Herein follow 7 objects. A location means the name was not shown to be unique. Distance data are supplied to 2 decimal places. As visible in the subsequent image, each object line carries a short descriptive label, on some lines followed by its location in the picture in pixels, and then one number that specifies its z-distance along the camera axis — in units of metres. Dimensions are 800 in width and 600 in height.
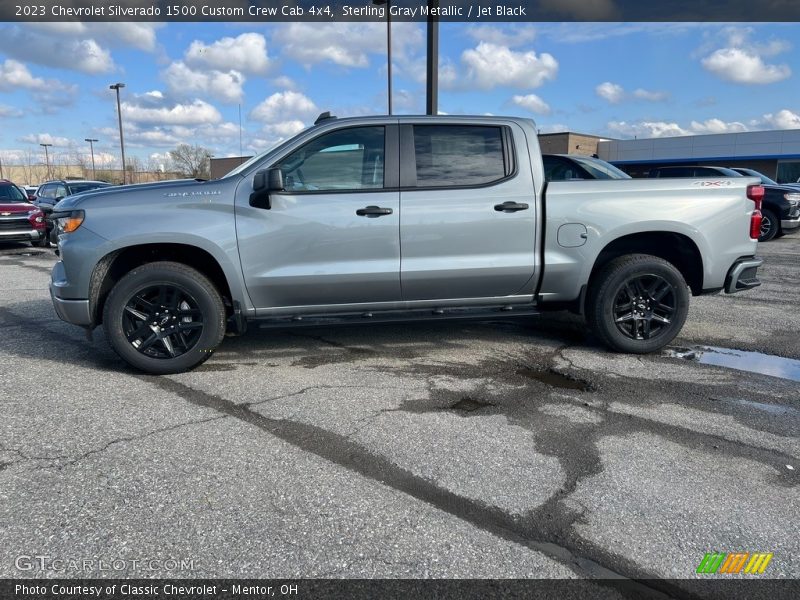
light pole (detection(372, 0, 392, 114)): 19.61
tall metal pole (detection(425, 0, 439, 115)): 9.60
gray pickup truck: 4.66
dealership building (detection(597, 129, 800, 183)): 39.75
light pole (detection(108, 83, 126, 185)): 42.66
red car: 14.70
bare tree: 63.92
